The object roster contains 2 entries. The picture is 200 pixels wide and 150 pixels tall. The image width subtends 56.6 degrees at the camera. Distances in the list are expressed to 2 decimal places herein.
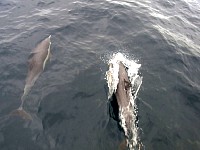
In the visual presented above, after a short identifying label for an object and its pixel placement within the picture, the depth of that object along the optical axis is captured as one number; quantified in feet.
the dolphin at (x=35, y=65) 25.36
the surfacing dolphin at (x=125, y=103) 23.23
